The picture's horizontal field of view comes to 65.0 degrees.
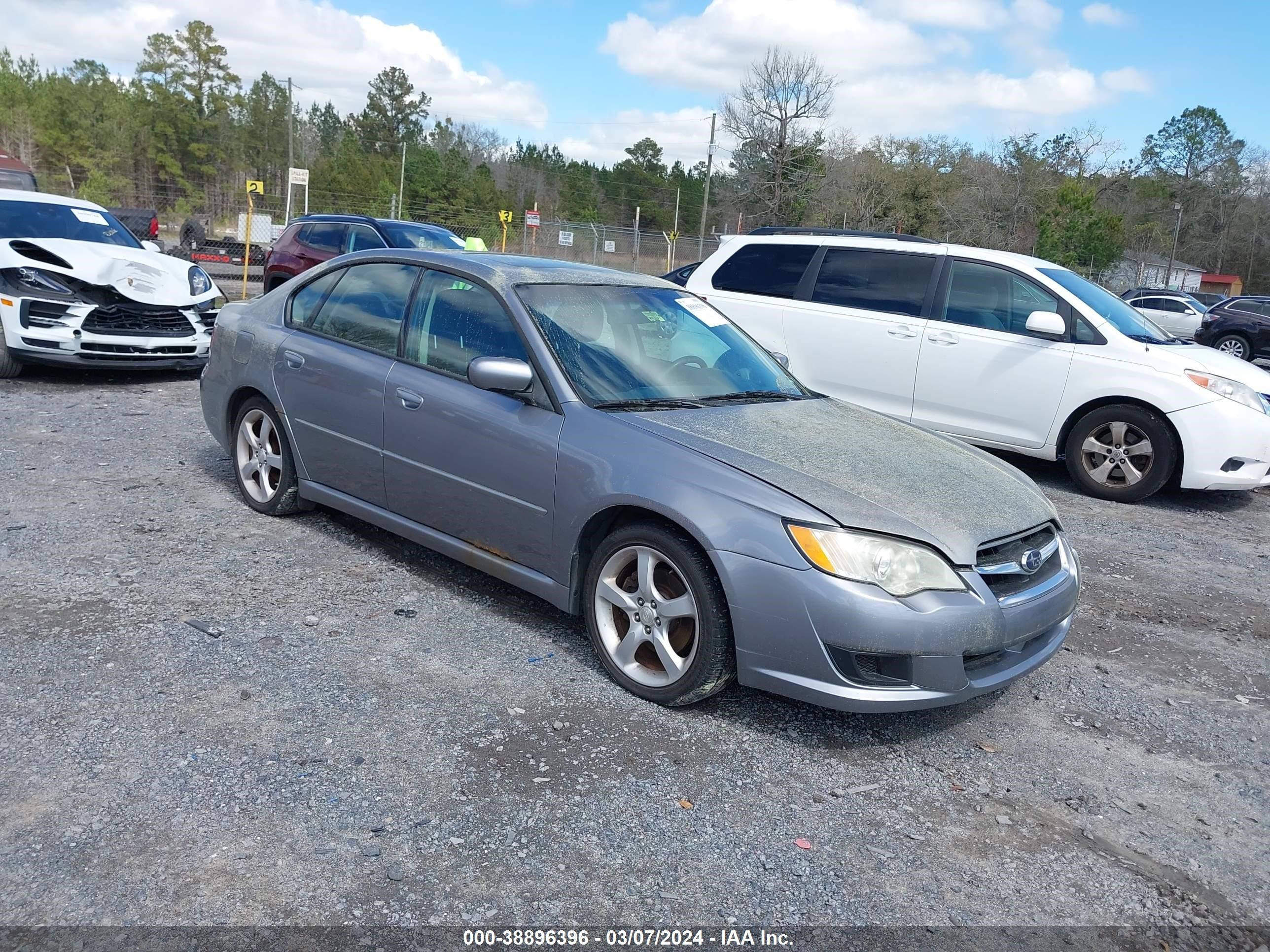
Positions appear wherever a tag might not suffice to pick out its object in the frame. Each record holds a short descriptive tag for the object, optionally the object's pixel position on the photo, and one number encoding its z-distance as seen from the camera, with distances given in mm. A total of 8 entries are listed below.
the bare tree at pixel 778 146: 43469
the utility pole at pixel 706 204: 40934
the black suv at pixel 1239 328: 22516
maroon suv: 12914
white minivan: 7145
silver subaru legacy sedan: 3258
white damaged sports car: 8469
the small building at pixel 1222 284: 74188
